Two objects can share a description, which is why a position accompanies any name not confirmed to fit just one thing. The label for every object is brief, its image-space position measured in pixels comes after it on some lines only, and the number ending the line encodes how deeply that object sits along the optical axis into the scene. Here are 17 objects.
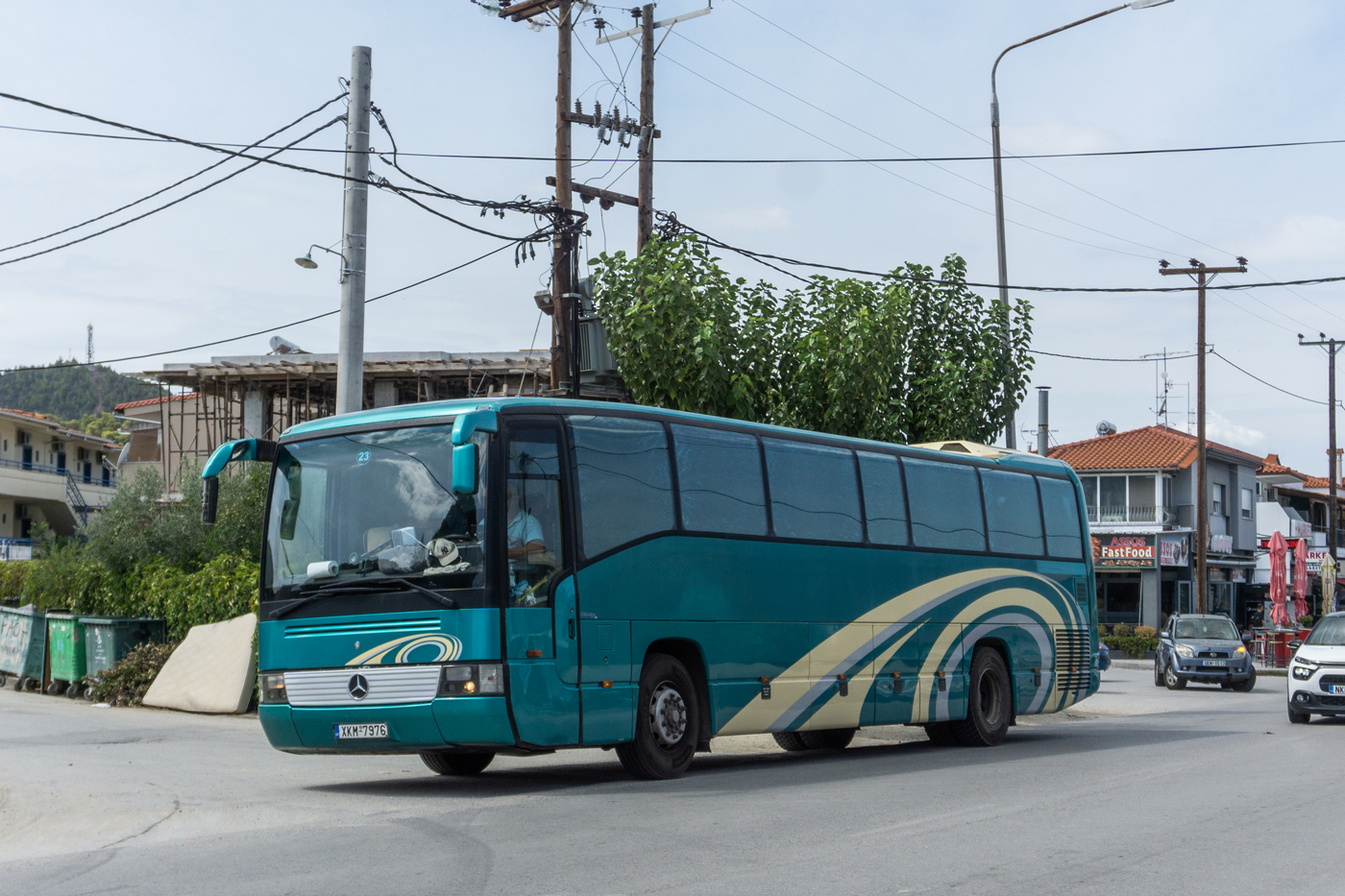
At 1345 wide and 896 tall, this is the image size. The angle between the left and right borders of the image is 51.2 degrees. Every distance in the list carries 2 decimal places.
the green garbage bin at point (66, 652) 22.58
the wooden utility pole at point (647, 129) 22.95
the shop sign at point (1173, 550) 54.84
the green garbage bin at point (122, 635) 21.78
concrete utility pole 16.38
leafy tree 19.58
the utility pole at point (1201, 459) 41.09
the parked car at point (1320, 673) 19.09
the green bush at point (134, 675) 20.97
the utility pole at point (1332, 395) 54.56
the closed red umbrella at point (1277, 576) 41.41
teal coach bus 10.86
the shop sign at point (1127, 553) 54.81
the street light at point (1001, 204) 21.52
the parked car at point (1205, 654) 31.23
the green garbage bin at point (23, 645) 24.17
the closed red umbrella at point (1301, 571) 44.47
